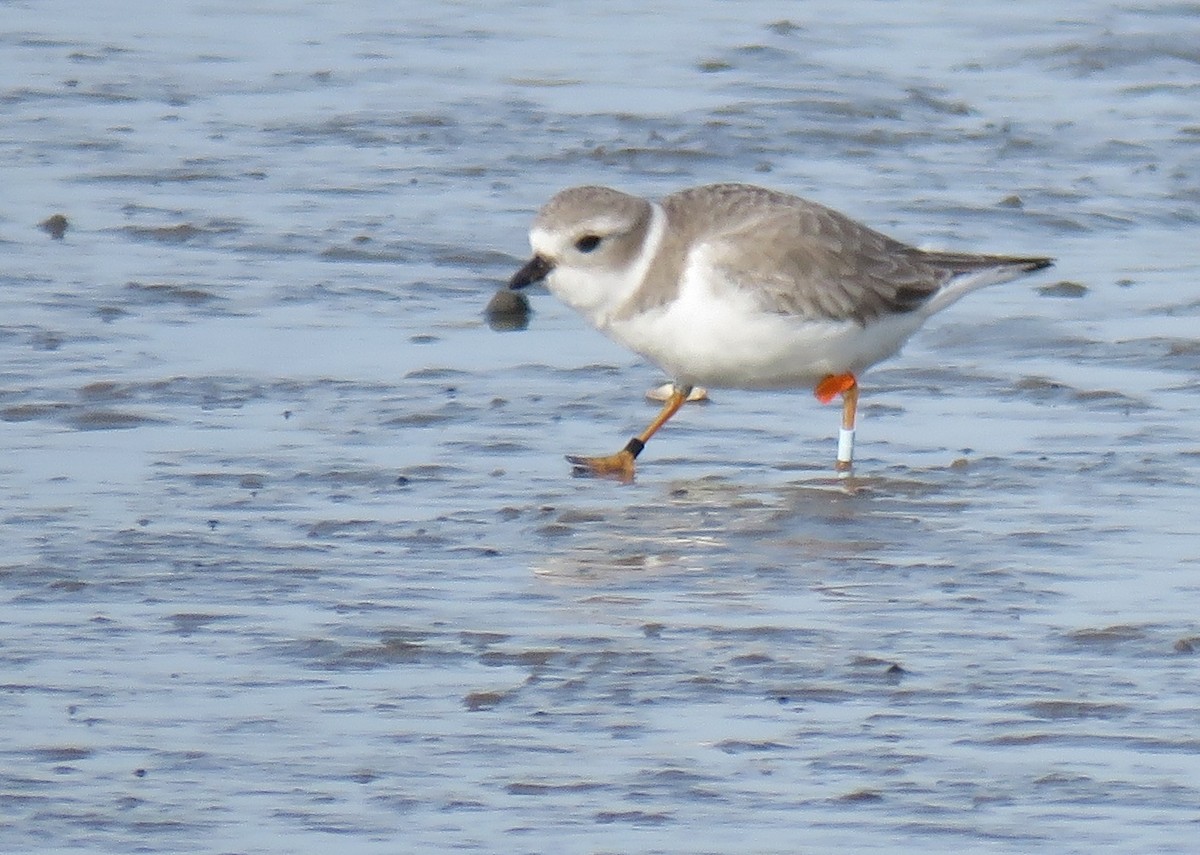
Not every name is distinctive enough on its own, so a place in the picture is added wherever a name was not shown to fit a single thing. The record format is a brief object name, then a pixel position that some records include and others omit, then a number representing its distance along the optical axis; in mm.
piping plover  7949
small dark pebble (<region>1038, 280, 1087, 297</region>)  10305
